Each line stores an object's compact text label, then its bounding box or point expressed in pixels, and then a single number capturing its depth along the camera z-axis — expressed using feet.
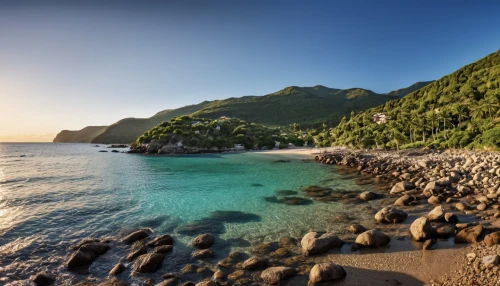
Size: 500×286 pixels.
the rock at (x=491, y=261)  30.91
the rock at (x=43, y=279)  37.48
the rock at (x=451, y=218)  50.49
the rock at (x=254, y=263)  38.58
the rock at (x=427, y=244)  40.70
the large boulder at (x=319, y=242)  42.34
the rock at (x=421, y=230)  43.42
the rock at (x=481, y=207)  55.88
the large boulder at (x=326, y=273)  33.76
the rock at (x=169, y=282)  34.80
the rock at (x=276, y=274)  34.76
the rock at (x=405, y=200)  66.54
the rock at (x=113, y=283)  35.01
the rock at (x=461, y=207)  57.72
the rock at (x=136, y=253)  43.60
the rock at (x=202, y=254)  43.66
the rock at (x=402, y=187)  81.05
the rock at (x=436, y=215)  51.37
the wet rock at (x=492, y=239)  37.29
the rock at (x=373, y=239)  43.09
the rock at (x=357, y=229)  49.78
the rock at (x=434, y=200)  65.46
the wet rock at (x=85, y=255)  42.14
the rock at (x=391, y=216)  54.21
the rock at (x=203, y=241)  47.91
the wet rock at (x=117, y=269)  39.07
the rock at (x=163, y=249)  45.52
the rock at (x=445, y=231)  44.04
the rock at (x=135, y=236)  51.05
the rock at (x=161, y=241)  48.72
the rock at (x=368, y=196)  75.66
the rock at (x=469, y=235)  40.93
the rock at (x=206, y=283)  33.40
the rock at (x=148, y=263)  39.60
